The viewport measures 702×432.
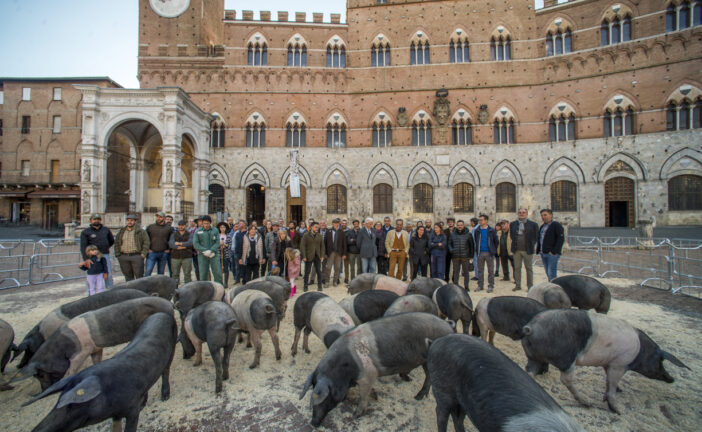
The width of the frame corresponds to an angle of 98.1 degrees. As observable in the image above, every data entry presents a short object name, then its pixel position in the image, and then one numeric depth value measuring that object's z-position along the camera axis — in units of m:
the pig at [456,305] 5.43
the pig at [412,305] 5.21
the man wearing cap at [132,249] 7.84
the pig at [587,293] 6.00
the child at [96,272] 6.91
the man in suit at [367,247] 10.14
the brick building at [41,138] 30.86
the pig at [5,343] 4.10
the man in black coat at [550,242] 8.14
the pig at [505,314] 4.58
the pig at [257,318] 4.98
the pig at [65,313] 4.30
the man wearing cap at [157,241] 8.56
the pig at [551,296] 5.69
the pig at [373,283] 7.12
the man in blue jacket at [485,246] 9.39
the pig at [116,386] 2.55
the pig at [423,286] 6.54
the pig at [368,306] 5.64
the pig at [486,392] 2.23
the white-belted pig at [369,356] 3.38
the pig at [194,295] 5.88
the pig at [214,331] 4.34
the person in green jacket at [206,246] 8.52
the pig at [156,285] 6.41
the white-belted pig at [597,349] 3.75
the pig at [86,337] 3.80
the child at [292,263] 9.10
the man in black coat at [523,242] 8.93
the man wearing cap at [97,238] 7.18
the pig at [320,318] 4.52
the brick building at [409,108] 23.36
